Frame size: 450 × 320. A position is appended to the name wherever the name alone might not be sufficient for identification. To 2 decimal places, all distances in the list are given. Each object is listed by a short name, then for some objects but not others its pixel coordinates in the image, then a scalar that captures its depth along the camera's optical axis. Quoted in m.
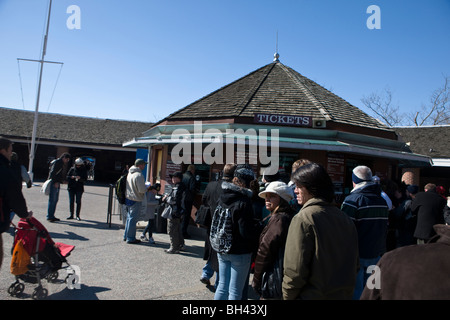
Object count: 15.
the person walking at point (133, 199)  7.18
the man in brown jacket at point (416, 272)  1.49
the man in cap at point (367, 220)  3.79
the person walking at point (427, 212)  5.80
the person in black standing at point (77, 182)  9.38
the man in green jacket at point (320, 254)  2.24
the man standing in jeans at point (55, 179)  8.75
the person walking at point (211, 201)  4.54
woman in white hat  2.77
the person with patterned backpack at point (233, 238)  3.47
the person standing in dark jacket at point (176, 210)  6.54
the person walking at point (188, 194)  6.68
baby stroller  4.12
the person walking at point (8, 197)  3.71
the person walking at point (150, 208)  7.53
